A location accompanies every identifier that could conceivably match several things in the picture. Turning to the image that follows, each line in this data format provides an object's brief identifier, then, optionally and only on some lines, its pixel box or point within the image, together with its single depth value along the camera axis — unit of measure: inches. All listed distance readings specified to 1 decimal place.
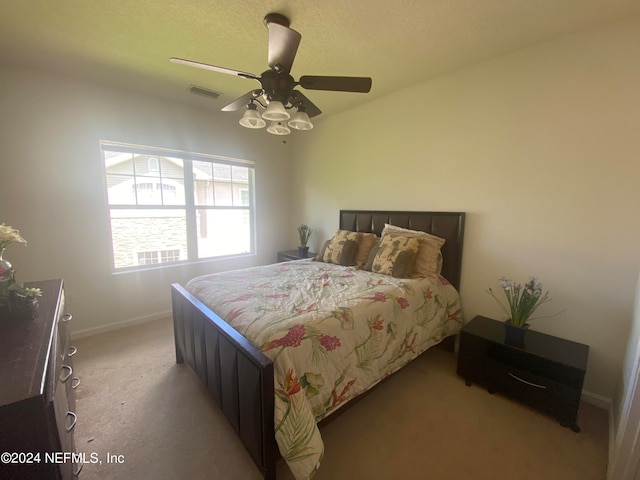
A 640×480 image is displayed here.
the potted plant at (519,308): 71.1
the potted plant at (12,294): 44.3
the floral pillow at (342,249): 110.3
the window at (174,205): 115.7
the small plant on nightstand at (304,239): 150.6
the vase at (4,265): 47.5
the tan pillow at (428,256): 95.0
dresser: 25.6
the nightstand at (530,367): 63.4
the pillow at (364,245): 110.0
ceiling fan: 56.1
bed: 46.5
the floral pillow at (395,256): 91.7
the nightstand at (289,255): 144.8
